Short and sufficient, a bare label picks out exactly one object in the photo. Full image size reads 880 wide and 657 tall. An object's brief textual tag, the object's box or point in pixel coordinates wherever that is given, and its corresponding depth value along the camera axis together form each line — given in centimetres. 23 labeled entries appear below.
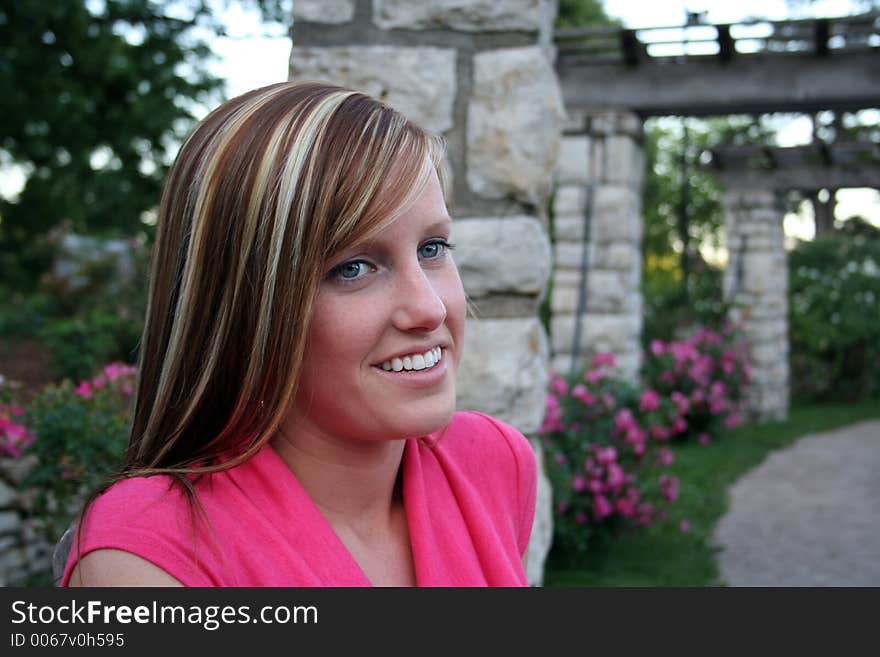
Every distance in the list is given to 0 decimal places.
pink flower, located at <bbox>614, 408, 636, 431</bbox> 501
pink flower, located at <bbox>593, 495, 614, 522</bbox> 467
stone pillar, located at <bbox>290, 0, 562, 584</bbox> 238
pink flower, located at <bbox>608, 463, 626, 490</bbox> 468
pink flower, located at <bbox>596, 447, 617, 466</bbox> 471
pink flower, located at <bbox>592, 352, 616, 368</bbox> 566
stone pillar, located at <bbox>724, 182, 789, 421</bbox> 1090
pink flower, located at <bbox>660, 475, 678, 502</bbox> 526
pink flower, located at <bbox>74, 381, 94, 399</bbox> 325
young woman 109
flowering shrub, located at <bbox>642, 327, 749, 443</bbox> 905
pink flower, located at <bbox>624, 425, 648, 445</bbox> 497
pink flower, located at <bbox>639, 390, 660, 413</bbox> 541
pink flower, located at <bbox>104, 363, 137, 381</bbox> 349
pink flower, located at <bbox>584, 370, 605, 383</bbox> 544
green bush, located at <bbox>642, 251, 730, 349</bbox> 1097
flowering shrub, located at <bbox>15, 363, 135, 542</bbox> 292
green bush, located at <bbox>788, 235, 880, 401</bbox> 1277
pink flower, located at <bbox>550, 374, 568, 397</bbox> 516
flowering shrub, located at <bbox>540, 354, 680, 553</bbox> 471
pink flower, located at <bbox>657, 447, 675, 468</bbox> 527
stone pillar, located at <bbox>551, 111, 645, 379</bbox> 757
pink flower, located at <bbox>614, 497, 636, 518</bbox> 480
